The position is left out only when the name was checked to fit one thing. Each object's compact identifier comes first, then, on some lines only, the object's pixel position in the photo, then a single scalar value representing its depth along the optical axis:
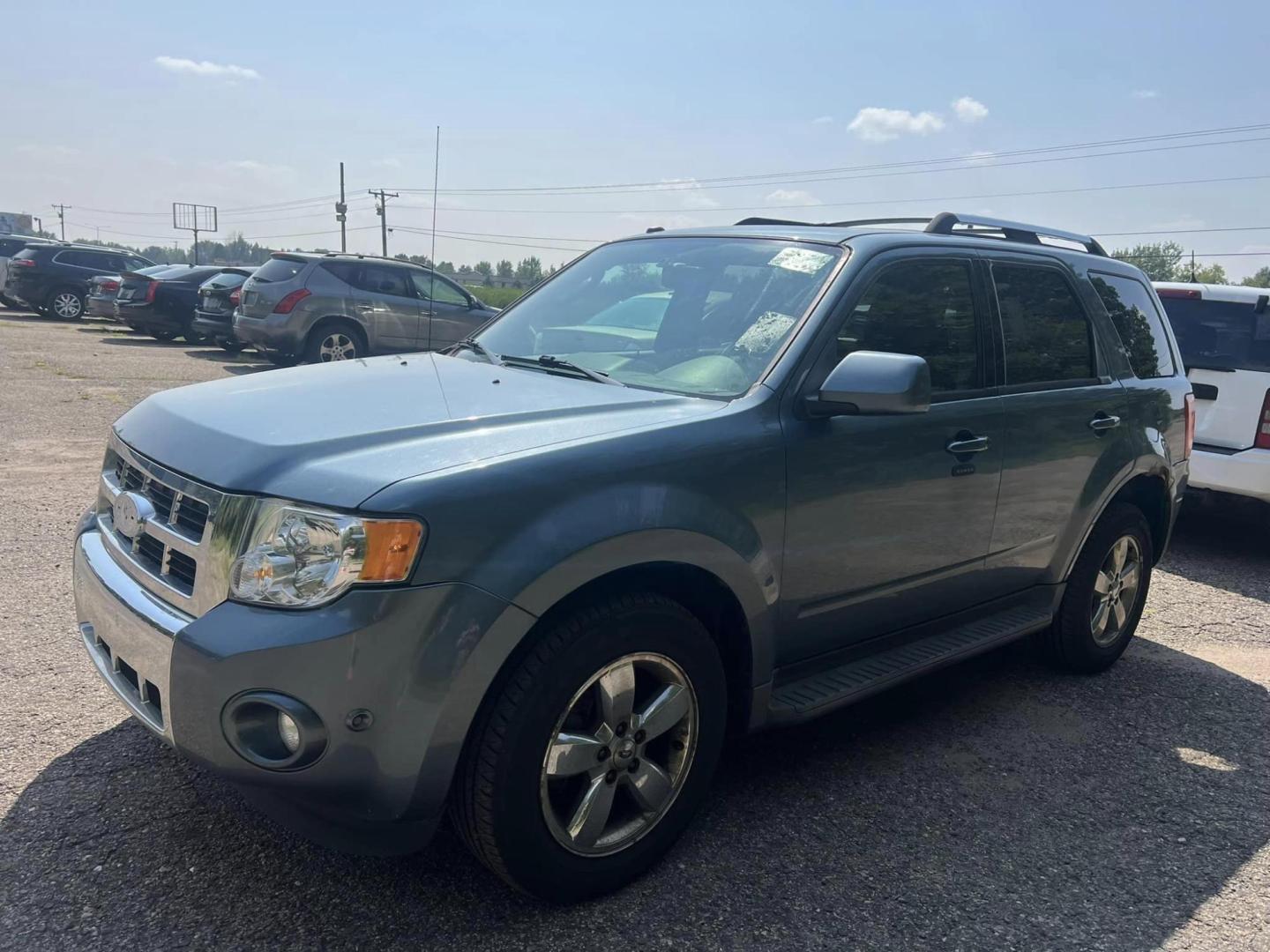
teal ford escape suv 2.26
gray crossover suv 13.59
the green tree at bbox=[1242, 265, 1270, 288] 54.74
